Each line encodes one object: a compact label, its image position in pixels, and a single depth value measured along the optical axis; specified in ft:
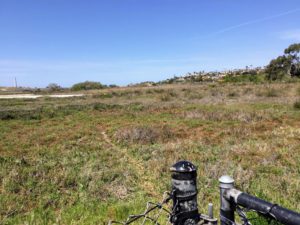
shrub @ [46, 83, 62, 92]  138.05
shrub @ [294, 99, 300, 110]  42.17
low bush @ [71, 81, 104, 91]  144.95
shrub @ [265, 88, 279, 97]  61.97
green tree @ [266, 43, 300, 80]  117.84
